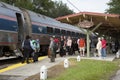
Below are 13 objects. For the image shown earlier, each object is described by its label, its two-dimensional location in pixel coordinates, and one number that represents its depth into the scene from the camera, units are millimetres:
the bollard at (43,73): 6193
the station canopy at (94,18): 11339
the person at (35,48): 9175
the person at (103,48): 11400
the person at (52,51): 9178
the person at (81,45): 12111
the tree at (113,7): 30143
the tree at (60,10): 41603
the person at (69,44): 12576
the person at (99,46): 11517
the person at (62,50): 11829
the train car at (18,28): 9659
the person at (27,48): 8925
